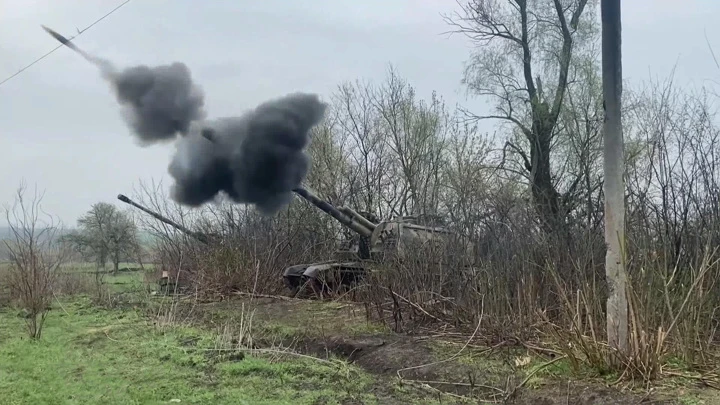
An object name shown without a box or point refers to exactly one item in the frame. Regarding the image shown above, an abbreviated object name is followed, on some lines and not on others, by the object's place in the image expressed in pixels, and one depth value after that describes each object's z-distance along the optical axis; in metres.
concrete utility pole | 5.89
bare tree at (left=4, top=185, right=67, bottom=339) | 11.50
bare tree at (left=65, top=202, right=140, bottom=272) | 27.02
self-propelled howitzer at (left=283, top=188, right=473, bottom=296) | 12.12
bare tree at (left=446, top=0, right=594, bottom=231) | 20.77
